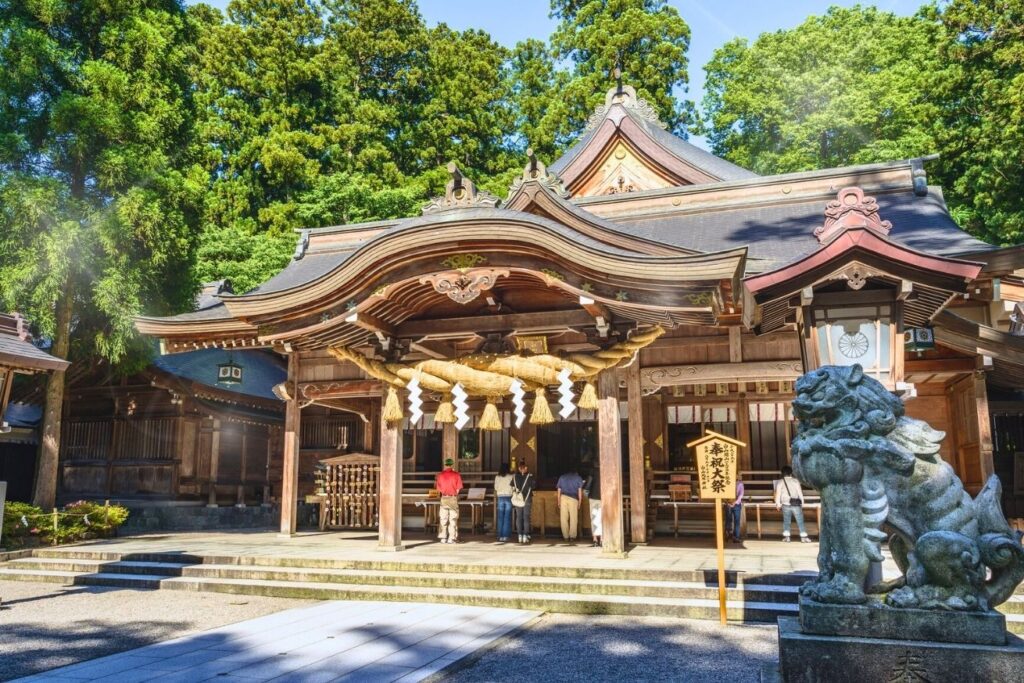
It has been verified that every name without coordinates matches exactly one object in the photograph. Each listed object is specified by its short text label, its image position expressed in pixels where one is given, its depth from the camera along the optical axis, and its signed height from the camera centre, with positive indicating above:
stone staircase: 7.20 -1.61
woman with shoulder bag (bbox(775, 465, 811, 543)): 11.85 -0.95
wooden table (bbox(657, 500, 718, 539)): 12.53 -1.11
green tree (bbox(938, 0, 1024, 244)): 18.06 +9.20
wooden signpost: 6.62 -0.25
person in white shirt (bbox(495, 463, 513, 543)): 12.09 -1.03
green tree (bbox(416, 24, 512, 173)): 30.70 +14.77
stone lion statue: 3.73 -0.39
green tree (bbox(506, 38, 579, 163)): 30.22 +15.28
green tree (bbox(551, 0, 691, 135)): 30.80 +17.33
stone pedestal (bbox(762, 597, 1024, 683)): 3.57 -1.05
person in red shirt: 12.02 -1.07
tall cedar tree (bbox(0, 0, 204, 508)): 12.65 +5.10
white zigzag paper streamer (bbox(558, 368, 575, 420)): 9.42 +0.69
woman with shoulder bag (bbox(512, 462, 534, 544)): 11.79 -0.86
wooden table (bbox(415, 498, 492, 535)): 14.09 -1.38
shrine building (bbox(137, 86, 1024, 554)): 7.59 +1.66
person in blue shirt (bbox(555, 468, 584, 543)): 11.95 -0.98
